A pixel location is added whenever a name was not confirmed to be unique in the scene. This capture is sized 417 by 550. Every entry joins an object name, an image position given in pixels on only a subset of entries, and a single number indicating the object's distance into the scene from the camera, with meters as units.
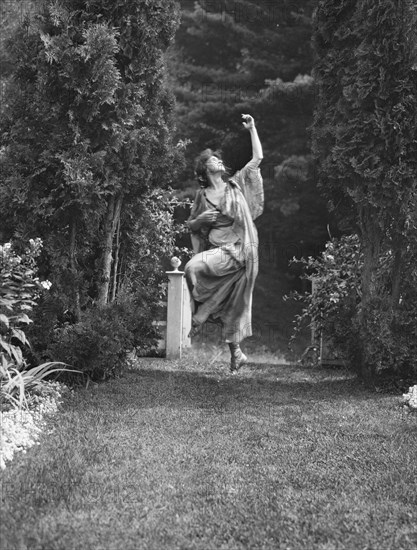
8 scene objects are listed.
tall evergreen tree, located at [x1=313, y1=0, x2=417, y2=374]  6.20
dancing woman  7.20
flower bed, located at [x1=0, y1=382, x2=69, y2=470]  4.06
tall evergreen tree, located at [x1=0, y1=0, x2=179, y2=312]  5.91
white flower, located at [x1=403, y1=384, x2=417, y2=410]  5.61
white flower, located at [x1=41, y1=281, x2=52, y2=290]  5.34
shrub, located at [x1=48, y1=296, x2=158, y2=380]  5.98
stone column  9.00
